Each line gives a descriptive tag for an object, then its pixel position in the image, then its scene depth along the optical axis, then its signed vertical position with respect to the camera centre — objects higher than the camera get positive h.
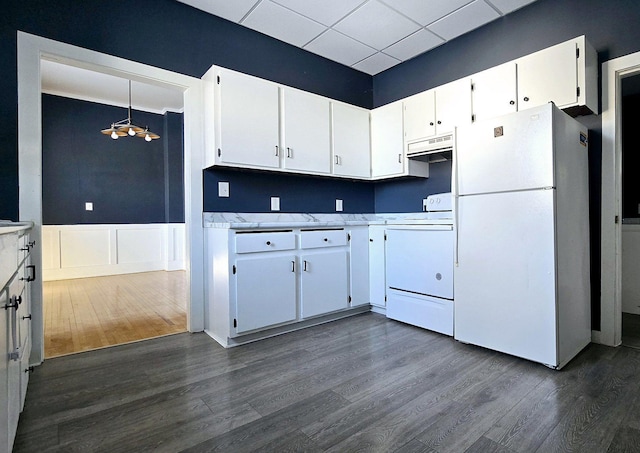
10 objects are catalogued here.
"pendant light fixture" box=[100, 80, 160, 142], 4.62 +1.38
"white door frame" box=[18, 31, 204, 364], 2.14 +0.65
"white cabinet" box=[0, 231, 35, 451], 1.00 -0.41
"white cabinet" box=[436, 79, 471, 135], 2.85 +1.05
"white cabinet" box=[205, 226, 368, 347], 2.41 -0.42
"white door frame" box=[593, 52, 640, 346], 2.36 +0.14
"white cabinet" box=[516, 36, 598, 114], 2.27 +1.04
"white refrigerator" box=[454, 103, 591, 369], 2.01 -0.08
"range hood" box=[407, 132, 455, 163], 3.02 +0.71
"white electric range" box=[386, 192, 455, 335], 2.55 -0.39
